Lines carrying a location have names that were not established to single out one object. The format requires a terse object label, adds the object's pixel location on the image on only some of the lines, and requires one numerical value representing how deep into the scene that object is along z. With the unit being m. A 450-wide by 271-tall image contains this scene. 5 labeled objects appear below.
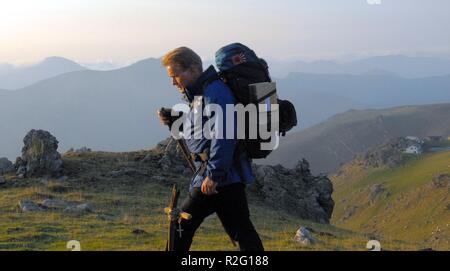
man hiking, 7.44
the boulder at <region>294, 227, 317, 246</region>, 17.38
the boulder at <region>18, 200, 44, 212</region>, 21.50
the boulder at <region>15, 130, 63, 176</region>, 29.62
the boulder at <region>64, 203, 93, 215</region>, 21.11
